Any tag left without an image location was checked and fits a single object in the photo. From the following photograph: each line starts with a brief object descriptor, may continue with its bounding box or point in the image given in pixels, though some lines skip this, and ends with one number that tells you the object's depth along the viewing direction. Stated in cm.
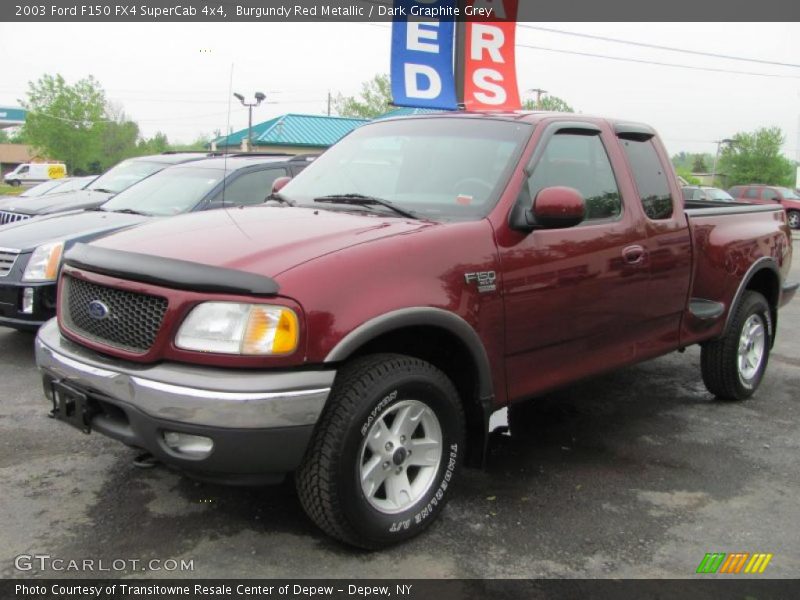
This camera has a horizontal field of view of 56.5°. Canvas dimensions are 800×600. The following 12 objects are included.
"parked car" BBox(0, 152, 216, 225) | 809
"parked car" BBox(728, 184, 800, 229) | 2873
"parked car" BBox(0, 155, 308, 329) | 543
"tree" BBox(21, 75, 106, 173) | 5619
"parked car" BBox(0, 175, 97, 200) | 1319
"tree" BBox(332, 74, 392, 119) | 5850
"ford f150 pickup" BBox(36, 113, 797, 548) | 271
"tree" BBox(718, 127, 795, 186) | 5941
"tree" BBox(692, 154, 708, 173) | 10131
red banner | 1223
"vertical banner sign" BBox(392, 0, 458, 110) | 1188
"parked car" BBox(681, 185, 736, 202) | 2461
